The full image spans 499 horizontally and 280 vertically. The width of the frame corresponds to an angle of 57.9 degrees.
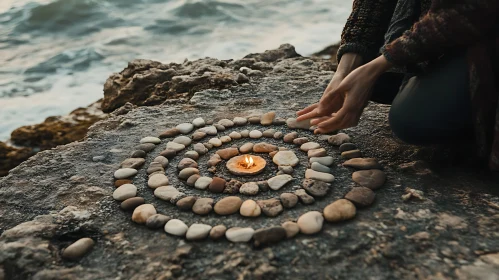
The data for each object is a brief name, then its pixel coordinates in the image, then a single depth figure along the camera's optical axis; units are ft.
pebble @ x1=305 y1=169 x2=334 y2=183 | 6.47
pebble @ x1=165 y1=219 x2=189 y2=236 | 5.58
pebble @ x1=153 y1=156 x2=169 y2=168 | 7.33
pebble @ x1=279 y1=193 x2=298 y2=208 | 5.95
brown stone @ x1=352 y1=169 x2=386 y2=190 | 6.21
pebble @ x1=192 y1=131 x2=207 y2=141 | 8.18
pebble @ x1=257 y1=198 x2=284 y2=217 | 5.81
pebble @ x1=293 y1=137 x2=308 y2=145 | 7.82
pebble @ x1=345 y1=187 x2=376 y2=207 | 5.80
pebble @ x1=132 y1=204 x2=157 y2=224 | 5.89
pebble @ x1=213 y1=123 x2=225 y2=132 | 8.51
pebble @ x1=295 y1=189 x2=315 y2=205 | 6.00
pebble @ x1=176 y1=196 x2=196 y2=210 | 6.12
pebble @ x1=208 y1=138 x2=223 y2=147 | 7.96
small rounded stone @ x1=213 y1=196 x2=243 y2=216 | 5.93
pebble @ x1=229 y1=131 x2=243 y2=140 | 8.21
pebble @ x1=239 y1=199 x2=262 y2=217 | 5.81
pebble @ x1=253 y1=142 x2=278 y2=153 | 7.67
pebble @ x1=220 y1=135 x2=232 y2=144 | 8.09
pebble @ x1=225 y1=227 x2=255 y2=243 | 5.34
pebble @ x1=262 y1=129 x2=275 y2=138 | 8.21
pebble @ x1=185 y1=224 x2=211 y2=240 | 5.45
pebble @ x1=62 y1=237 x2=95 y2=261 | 5.29
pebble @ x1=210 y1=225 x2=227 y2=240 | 5.42
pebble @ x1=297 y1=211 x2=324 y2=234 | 5.38
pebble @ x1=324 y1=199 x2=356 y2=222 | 5.54
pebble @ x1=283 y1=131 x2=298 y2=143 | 7.98
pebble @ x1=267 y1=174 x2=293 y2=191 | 6.46
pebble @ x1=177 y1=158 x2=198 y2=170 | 7.19
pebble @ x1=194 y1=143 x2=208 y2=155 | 7.73
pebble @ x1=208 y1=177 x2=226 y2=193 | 6.51
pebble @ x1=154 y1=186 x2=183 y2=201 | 6.34
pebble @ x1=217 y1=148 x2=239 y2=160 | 7.55
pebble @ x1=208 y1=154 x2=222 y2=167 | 7.29
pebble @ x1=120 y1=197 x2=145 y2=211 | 6.18
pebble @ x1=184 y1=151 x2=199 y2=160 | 7.55
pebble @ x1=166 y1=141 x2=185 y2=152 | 7.82
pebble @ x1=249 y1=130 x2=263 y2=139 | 8.22
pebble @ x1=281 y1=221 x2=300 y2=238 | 5.33
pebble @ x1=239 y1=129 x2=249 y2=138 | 8.27
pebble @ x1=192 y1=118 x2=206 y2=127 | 8.73
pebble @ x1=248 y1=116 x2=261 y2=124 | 8.70
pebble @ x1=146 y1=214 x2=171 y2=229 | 5.73
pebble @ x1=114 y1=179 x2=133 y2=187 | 6.84
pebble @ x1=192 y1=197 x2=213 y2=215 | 5.97
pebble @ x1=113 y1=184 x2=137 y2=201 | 6.44
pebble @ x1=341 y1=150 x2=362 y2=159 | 7.16
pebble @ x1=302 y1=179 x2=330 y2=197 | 6.14
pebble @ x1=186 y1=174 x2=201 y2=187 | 6.74
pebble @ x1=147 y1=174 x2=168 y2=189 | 6.68
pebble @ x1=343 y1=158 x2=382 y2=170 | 6.72
